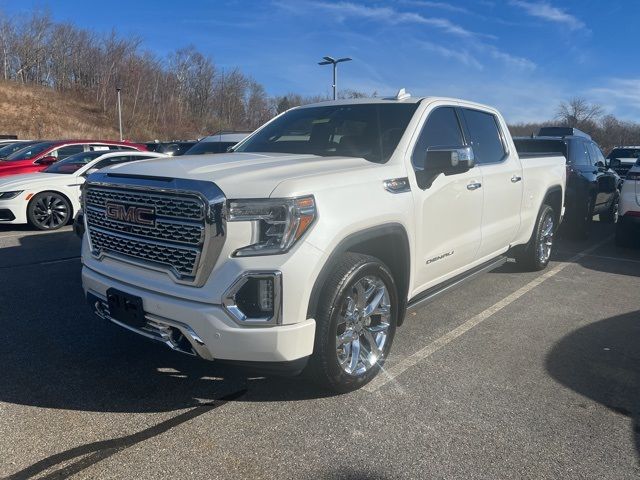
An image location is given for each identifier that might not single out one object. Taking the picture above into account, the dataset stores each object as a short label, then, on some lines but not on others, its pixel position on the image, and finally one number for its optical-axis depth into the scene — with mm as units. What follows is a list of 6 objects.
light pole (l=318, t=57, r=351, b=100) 22191
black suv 9094
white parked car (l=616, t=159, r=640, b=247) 7836
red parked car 11719
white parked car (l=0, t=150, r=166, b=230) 9203
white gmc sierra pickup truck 2887
